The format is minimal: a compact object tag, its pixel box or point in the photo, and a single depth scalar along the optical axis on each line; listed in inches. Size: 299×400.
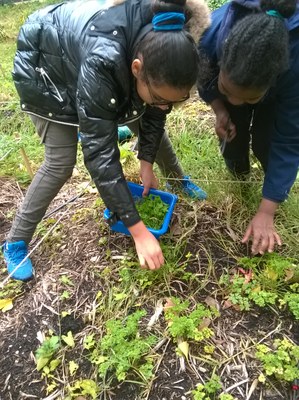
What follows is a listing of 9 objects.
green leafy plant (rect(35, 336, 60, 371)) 61.3
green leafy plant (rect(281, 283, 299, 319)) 61.4
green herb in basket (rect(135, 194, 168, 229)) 71.0
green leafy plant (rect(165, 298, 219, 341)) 59.4
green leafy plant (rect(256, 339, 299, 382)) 55.0
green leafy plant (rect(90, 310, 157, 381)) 57.4
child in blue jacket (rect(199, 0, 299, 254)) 47.7
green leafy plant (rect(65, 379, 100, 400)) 57.1
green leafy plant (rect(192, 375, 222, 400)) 54.7
